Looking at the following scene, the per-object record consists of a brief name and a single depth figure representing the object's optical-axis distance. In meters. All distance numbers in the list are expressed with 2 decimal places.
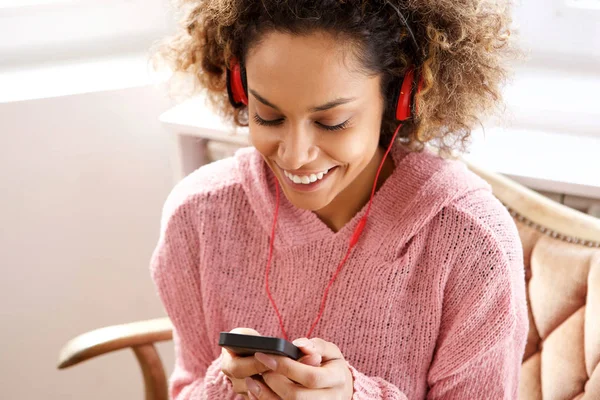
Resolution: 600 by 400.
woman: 0.91
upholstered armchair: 1.08
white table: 1.20
